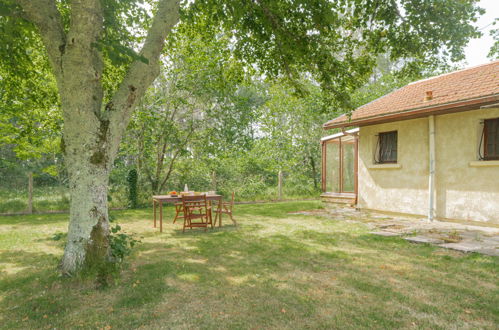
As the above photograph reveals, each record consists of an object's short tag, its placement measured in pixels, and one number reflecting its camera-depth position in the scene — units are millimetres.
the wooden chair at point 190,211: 6965
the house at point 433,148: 7152
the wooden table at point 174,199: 7195
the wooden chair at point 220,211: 7671
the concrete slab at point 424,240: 5762
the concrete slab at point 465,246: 5133
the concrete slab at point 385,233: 6453
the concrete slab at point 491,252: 4832
